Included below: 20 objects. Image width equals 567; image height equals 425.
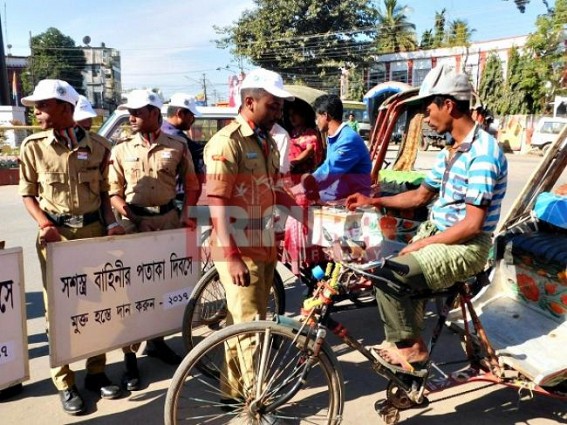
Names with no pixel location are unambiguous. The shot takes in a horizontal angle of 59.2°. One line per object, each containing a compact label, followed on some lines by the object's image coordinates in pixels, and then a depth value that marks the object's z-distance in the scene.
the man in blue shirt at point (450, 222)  2.48
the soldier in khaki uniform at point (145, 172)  3.46
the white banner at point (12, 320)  2.66
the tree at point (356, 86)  33.85
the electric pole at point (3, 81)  14.53
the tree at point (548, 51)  24.72
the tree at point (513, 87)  25.70
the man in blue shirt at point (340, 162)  3.92
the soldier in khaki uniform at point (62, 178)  2.87
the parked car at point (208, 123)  6.43
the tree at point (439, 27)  40.91
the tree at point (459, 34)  34.62
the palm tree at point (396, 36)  37.96
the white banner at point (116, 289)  2.90
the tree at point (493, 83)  27.19
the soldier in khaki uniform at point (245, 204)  2.51
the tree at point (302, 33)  27.89
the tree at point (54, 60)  53.97
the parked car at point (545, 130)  22.55
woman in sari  5.04
